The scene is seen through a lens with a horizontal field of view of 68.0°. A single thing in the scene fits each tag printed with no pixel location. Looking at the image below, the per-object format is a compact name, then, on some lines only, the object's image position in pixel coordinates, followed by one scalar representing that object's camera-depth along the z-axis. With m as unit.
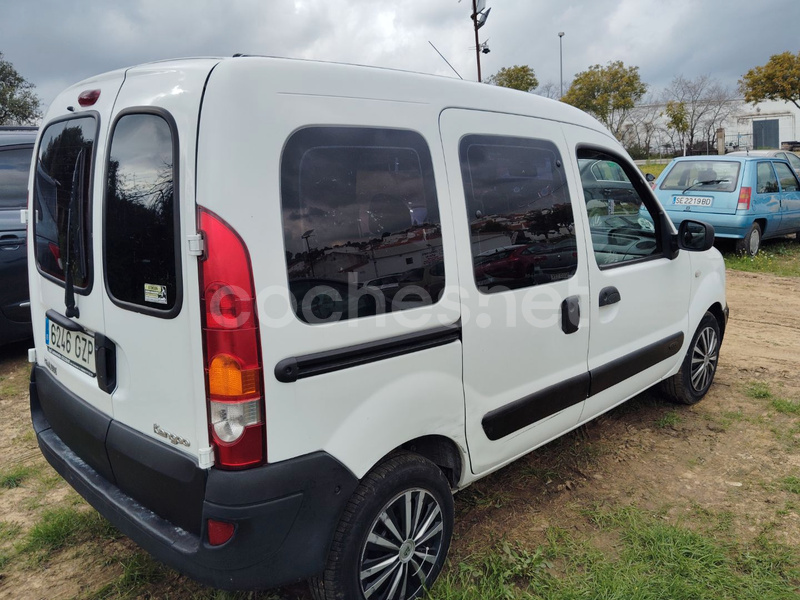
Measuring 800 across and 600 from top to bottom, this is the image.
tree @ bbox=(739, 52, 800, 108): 28.72
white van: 1.75
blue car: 9.29
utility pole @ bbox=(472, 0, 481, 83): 13.08
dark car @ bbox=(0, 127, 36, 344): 4.82
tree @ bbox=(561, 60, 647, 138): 31.25
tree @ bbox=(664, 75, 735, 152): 36.28
